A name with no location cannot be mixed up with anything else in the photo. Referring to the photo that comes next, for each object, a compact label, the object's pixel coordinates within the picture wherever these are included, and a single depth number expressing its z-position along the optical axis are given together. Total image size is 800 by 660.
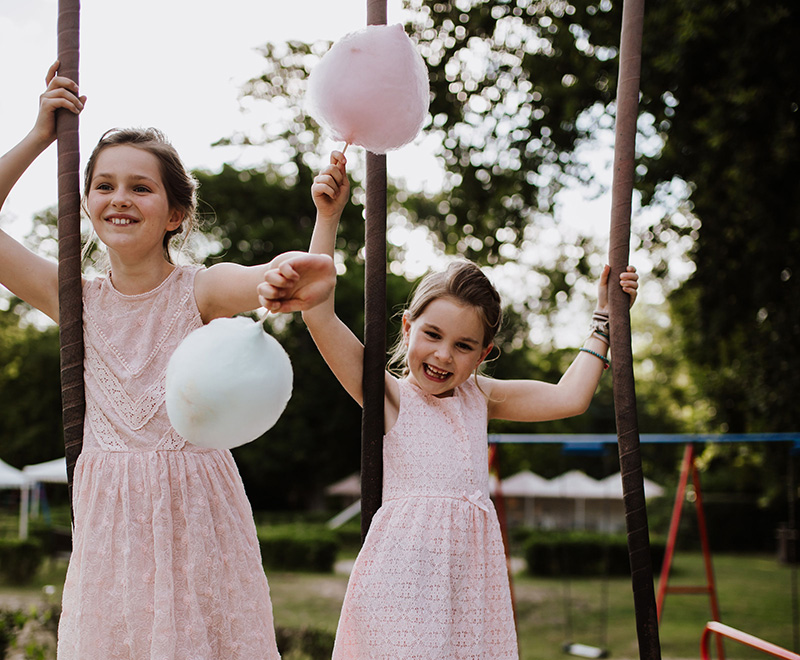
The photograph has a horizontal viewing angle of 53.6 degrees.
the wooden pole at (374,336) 2.11
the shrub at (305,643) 6.54
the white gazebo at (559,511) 26.89
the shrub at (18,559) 13.81
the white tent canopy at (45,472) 17.92
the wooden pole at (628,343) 2.11
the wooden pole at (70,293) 1.97
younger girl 2.11
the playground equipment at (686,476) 7.43
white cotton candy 1.49
